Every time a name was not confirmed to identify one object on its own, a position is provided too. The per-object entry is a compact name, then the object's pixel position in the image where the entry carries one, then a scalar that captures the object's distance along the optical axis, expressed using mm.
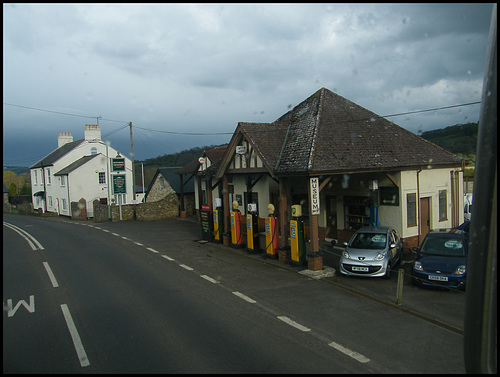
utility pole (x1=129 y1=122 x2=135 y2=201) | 31619
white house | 37469
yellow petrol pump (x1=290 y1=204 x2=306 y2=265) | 13172
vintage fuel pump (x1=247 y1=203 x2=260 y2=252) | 15633
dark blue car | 10211
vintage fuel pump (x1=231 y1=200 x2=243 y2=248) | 16719
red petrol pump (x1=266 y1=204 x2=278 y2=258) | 14359
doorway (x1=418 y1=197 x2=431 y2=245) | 16359
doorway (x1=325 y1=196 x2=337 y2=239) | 17859
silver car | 11578
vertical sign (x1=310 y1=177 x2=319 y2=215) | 12555
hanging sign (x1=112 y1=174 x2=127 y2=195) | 30269
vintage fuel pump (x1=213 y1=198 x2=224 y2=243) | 18094
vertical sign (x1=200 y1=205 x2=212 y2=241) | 18812
